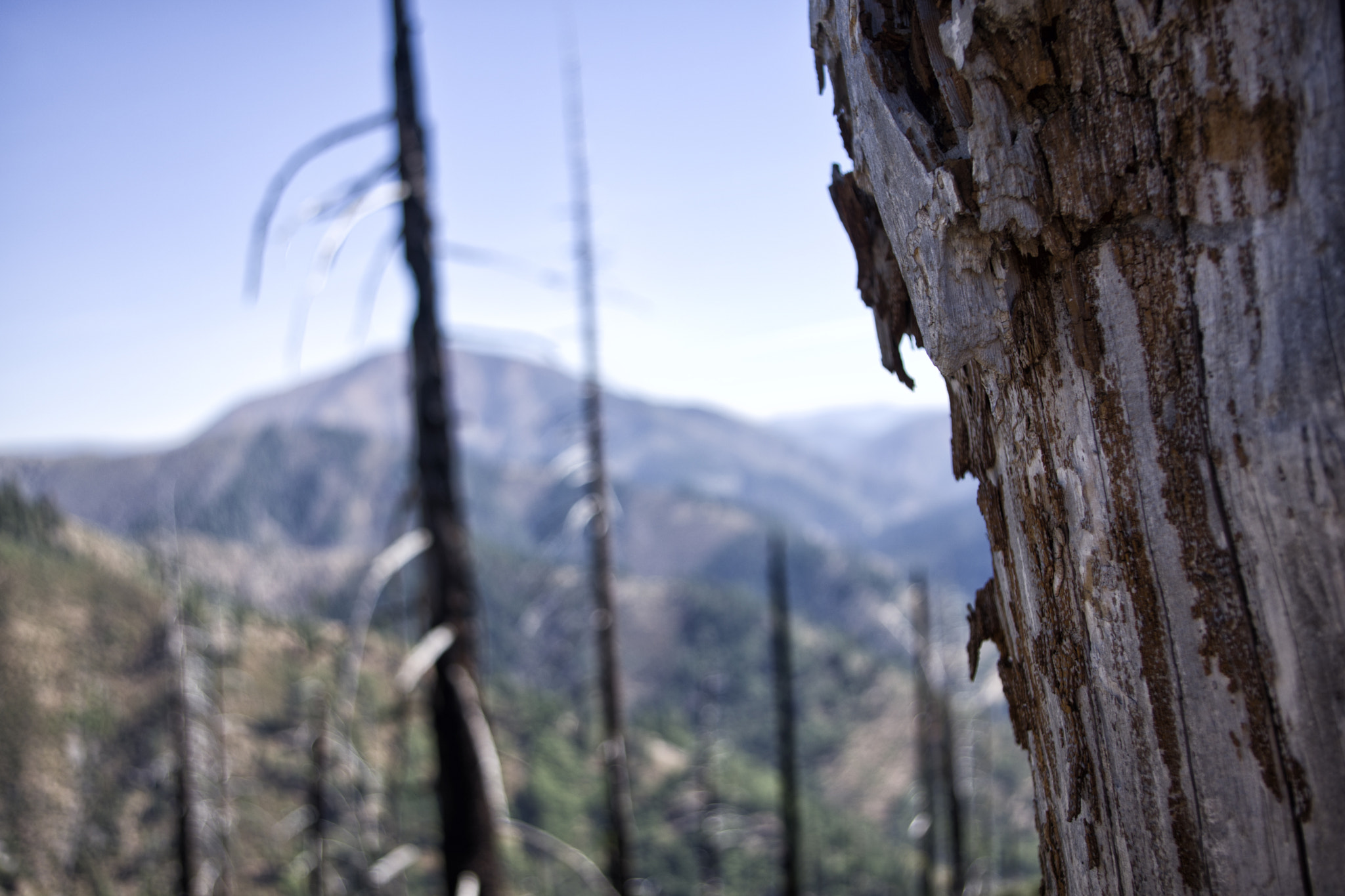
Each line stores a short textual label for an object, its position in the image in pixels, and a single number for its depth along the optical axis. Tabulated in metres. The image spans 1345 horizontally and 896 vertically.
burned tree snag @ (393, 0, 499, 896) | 4.18
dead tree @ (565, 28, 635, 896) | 9.98
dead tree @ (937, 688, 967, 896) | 14.12
